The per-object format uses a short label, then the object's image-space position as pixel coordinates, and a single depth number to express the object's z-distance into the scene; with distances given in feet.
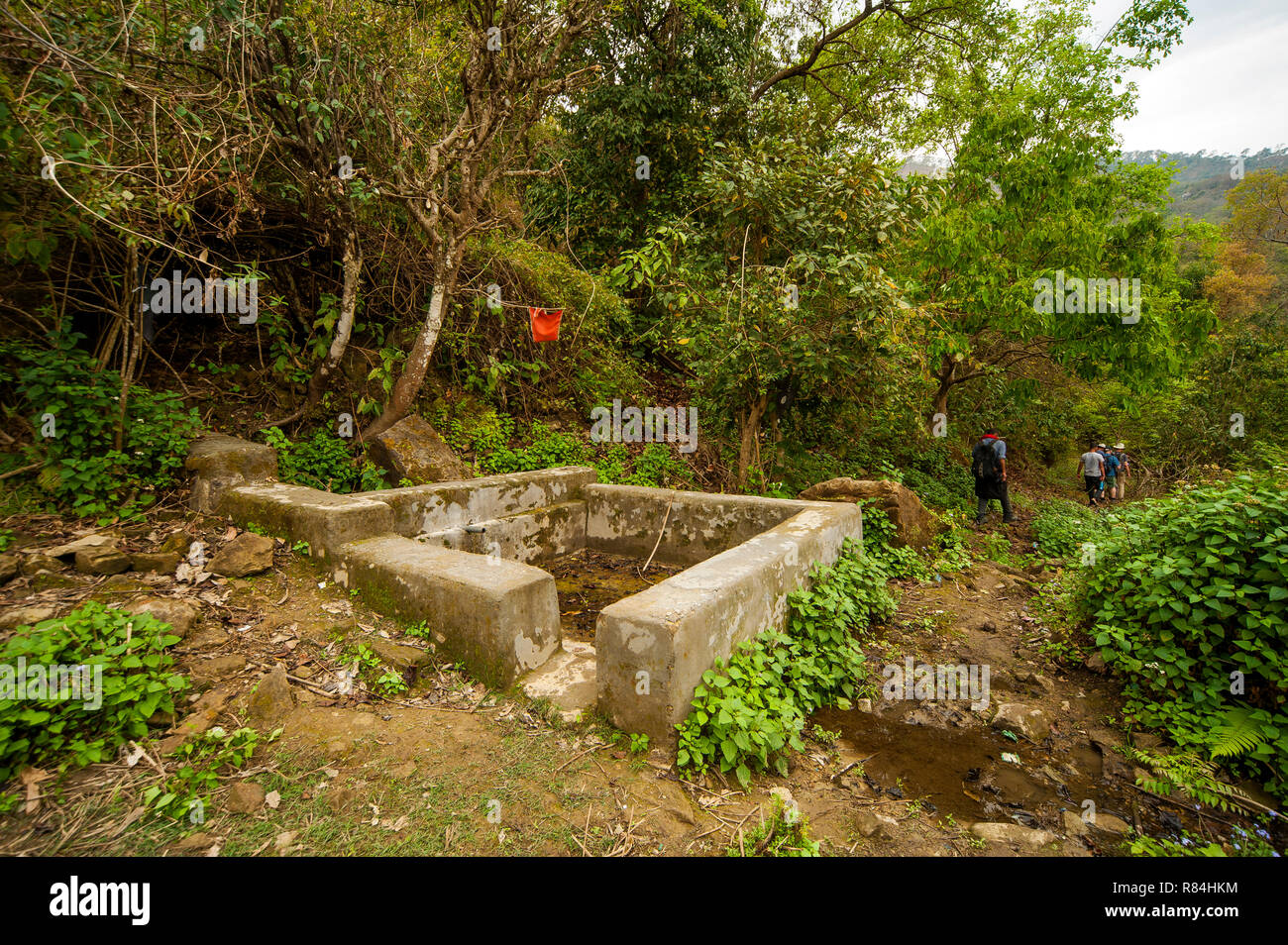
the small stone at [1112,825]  8.37
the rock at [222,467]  13.62
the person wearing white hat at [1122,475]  36.29
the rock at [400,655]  9.80
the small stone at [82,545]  10.87
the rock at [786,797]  7.89
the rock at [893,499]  20.21
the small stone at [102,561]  10.71
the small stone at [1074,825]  8.36
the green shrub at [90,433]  12.89
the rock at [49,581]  10.02
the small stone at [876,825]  7.86
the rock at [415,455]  18.45
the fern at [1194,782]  8.79
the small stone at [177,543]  11.87
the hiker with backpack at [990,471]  28.30
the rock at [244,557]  11.53
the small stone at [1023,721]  10.92
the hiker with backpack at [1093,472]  34.19
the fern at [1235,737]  9.29
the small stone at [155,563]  11.27
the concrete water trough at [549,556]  8.50
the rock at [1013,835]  7.96
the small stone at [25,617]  8.52
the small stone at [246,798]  6.65
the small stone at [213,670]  8.69
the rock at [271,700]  8.20
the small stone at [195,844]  6.07
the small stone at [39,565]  10.28
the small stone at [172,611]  9.29
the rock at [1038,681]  12.57
